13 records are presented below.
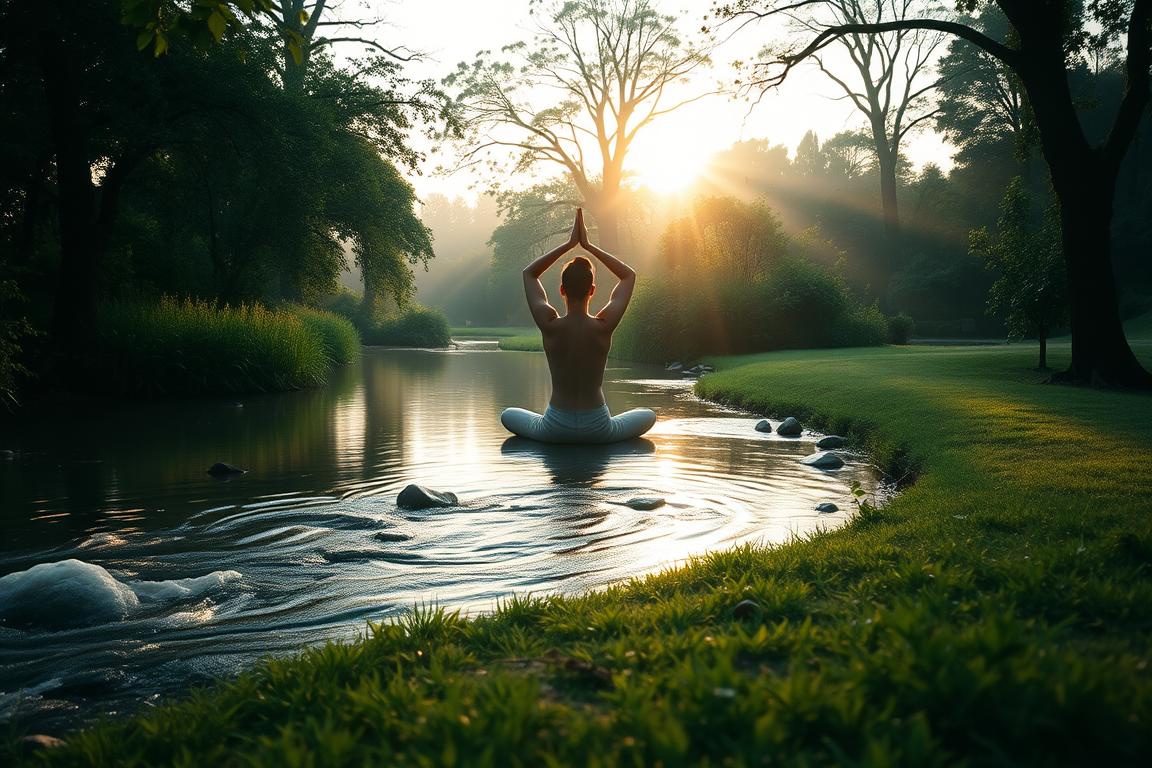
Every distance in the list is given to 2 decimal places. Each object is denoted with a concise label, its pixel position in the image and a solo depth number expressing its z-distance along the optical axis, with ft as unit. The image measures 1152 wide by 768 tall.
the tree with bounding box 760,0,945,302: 127.73
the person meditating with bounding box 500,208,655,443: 29.50
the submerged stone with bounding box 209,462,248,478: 27.81
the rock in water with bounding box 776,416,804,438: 36.19
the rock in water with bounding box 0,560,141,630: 13.74
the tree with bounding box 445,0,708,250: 128.67
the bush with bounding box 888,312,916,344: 103.65
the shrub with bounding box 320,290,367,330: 159.12
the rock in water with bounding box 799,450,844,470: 28.60
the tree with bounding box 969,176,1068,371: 50.03
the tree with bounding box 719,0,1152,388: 40.73
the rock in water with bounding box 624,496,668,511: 22.25
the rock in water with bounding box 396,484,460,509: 22.16
